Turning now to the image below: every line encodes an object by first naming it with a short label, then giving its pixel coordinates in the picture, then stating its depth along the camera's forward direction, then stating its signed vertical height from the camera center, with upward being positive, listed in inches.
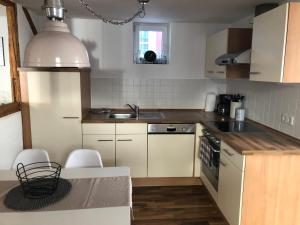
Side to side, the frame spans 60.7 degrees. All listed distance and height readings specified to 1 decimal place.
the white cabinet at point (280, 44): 74.0 +9.5
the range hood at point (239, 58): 98.5 +6.5
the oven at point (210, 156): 102.5 -34.2
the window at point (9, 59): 105.7 +5.8
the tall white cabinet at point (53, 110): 116.0 -16.8
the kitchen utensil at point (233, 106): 129.6 -15.8
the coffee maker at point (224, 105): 139.0 -16.5
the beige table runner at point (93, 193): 58.4 -29.6
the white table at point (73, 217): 52.2 -29.9
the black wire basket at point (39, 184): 61.8 -28.4
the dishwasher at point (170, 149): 124.3 -36.2
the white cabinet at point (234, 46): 111.8 +13.1
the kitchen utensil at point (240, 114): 123.8 -18.7
